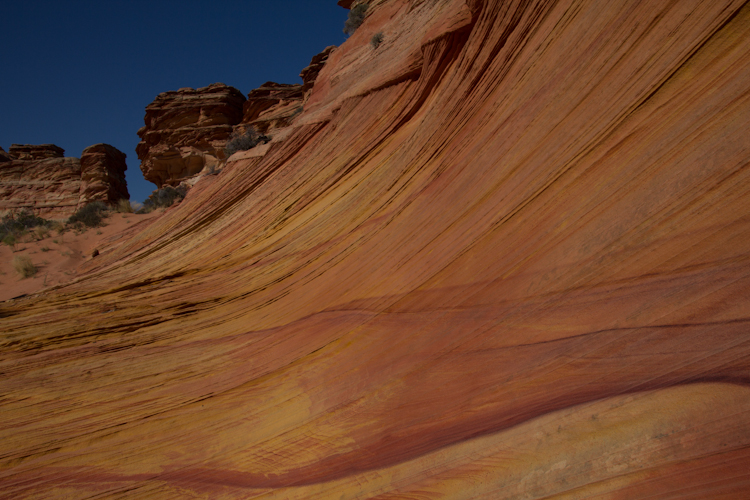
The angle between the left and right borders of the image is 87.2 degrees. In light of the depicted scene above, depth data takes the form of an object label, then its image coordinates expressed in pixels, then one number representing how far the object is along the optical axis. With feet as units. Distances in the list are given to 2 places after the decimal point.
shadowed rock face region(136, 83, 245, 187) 68.64
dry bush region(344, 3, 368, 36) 31.58
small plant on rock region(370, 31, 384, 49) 22.06
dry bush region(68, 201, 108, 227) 52.95
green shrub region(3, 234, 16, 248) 42.45
